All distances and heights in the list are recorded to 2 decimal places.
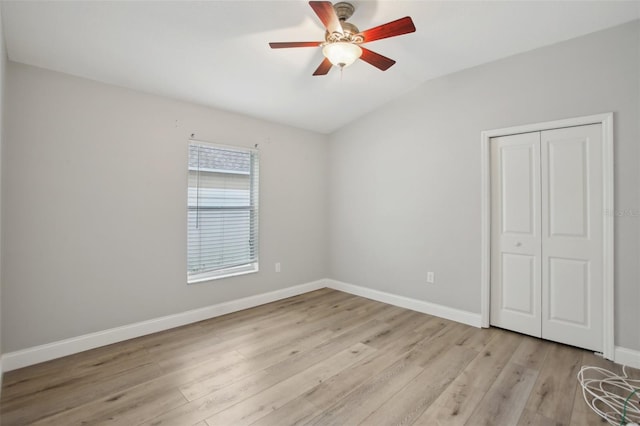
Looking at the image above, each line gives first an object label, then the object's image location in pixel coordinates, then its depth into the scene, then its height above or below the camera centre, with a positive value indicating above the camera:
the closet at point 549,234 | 2.62 -0.17
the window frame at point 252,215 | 3.64 +0.00
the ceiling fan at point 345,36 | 1.88 +1.26
